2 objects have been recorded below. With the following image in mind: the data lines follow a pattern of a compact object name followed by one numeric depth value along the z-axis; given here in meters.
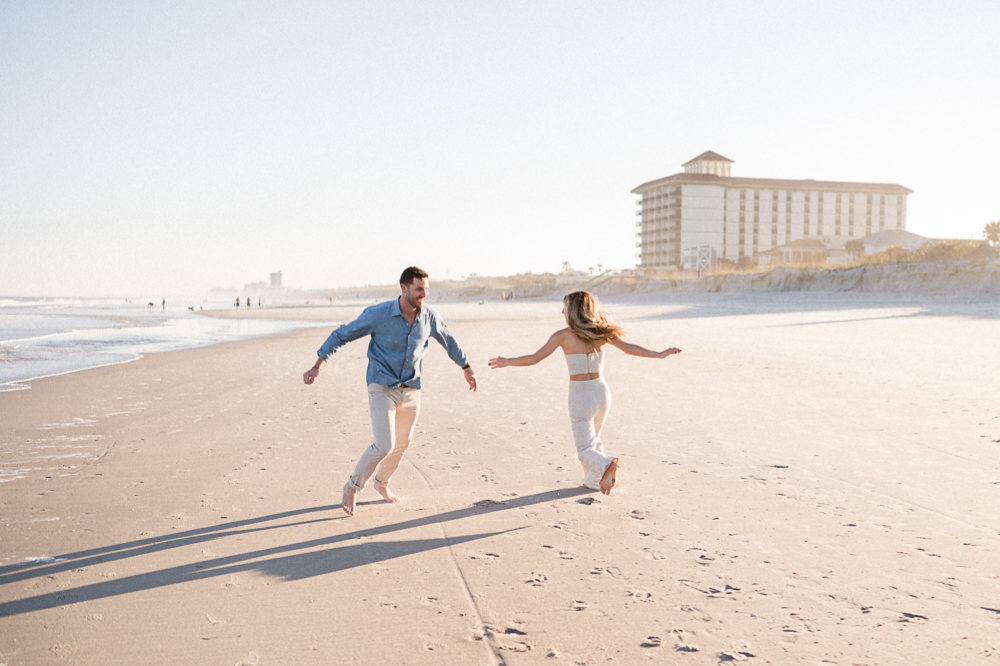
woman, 5.35
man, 4.97
